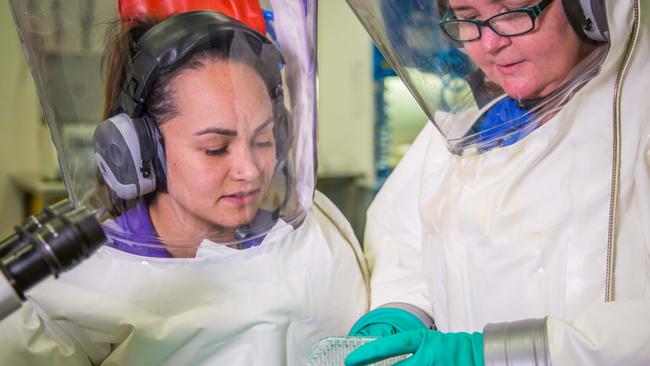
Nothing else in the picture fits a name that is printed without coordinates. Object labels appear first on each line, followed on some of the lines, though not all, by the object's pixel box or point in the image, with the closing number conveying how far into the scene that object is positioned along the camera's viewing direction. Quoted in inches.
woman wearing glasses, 28.8
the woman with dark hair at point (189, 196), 33.4
